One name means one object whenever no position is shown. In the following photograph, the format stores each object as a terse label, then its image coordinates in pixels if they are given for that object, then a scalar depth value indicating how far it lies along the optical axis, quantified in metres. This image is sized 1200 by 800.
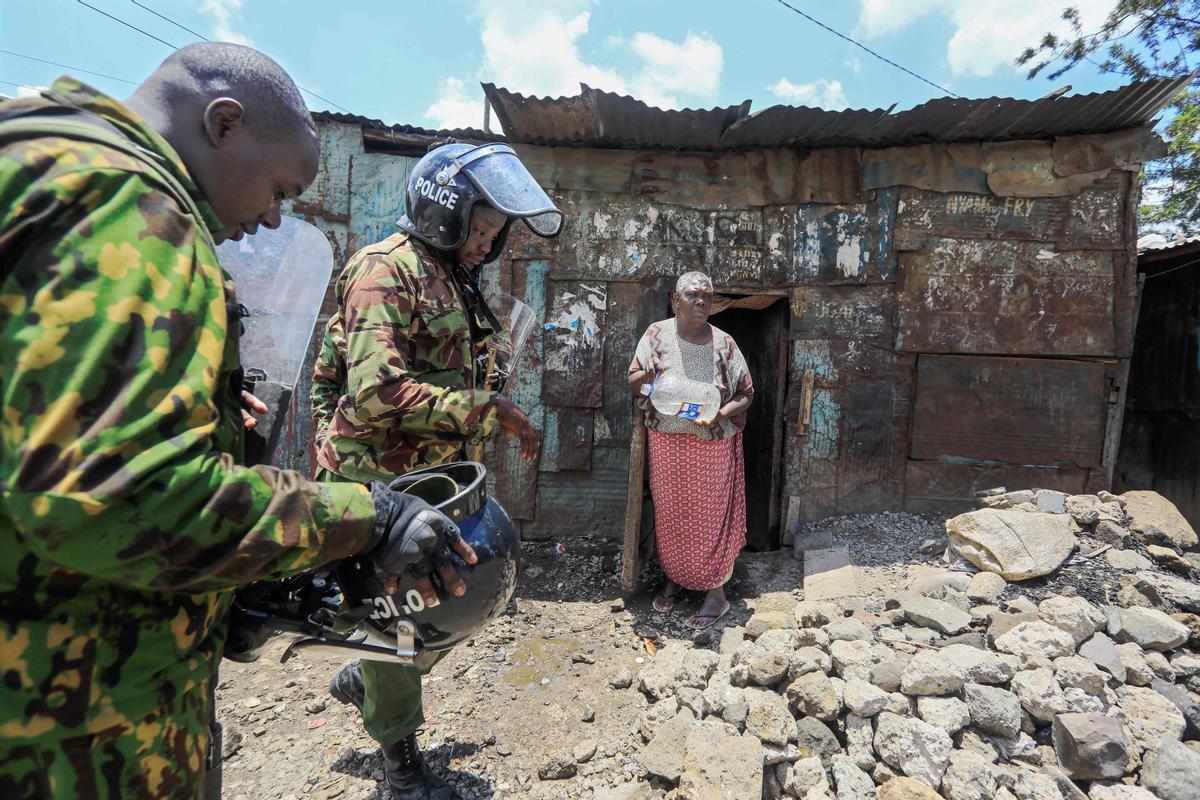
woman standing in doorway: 3.72
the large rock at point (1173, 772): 2.10
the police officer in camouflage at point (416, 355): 1.66
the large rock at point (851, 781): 2.05
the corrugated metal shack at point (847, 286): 4.39
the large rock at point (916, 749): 2.08
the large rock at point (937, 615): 2.91
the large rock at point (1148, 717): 2.34
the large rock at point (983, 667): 2.45
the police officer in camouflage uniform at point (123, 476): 0.63
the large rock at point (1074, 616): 2.80
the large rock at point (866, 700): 2.29
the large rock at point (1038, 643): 2.60
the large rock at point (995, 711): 2.26
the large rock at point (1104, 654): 2.63
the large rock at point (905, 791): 1.94
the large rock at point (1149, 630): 2.83
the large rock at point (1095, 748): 2.16
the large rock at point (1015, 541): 3.48
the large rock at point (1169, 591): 3.12
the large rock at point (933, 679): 2.35
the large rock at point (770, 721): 2.23
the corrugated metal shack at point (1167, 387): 5.38
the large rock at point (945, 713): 2.24
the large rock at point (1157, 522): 3.75
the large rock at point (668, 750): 2.18
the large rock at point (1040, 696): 2.32
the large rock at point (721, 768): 2.00
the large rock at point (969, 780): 2.02
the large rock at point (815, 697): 2.34
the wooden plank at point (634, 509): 3.93
